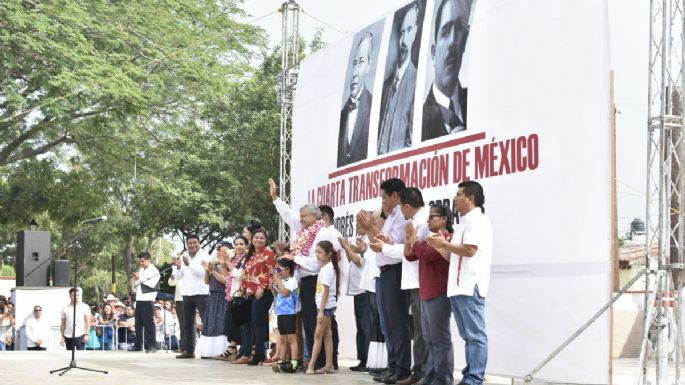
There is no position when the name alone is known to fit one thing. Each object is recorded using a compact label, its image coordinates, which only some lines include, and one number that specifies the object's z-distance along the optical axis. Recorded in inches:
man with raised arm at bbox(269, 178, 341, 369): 398.6
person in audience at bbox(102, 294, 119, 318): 786.7
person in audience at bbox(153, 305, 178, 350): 778.2
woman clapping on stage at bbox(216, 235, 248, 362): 455.5
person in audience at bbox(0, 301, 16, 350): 707.4
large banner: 297.4
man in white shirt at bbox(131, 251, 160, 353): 592.4
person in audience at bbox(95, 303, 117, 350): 757.3
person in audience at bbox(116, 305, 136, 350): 760.3
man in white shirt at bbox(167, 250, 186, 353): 523.9
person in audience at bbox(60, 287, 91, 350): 624.1
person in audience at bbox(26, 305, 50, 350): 679.7
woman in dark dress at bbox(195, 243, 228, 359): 485.7
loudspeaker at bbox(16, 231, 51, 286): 734.5
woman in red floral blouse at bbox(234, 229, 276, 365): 435.2
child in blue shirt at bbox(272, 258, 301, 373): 402.3
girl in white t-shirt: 388.2
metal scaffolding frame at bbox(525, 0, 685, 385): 279.9
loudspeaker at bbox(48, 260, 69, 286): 747.4
